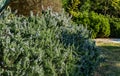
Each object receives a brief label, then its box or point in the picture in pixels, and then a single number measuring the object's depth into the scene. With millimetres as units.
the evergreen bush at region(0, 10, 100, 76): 5102
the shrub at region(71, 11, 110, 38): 13617
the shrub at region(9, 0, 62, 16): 9578
